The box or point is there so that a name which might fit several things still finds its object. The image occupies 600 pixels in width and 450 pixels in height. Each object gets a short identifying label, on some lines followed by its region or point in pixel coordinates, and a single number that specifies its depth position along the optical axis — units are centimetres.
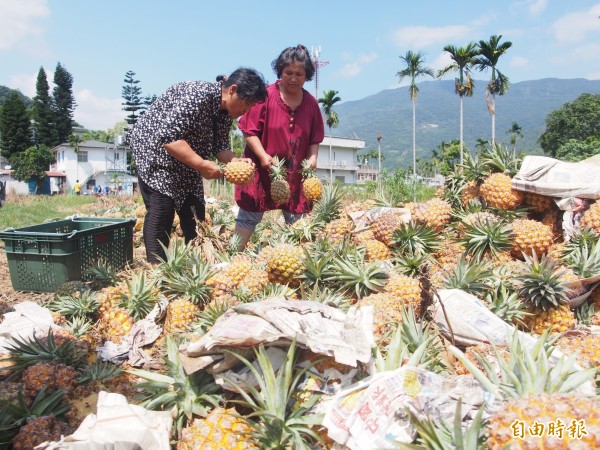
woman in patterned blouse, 401
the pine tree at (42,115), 6506
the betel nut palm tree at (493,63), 3928
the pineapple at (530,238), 329
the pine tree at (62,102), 6819
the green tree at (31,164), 5591
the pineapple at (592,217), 323
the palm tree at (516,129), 6501
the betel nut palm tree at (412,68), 4941
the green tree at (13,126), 5925
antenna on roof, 4138
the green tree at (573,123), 6800
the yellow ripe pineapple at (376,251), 350
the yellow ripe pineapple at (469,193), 414
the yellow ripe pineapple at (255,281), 313
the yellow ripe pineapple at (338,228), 395
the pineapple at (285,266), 318
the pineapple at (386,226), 361
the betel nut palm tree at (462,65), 4134
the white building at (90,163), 6562
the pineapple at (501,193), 371
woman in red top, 480
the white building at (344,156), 8019
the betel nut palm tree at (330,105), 5322
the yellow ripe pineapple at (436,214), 373
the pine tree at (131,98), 5559
